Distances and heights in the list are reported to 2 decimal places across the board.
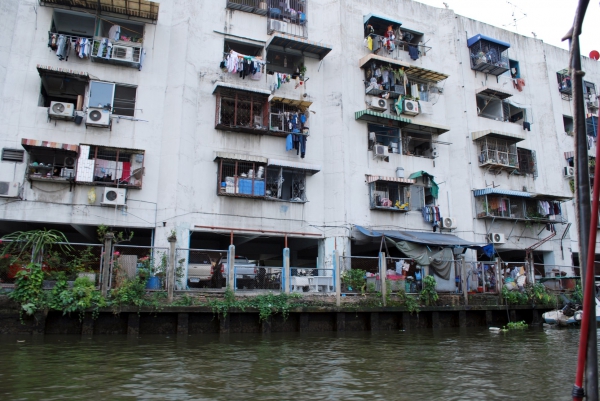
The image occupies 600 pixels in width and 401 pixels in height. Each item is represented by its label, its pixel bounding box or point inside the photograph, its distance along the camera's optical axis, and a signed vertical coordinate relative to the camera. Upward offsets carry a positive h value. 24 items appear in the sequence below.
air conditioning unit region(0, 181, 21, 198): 18.05 +3.62
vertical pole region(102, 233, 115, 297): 15.21 +0.87
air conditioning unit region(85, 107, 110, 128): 19.62 +6.82
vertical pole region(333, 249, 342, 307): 17.59 +0.16
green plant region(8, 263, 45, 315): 14.22 -0.06
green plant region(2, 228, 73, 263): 14.89 +1.35
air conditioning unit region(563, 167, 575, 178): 30.44 +7.44
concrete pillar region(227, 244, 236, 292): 16.58 +0.68
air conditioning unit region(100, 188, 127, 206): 19.16 +3.57
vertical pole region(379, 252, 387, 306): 18.41 +0.61
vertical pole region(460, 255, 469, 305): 20.18 +0.40
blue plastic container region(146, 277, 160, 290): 16.34 +0.16
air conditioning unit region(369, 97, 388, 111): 24.78 +9.44
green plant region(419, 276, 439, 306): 19.12 -0.07
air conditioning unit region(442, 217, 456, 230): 25.09 +3.47
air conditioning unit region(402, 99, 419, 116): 25.06 +9.37
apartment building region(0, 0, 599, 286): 19.58 +7.44
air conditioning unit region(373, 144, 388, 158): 24.16 +6.89
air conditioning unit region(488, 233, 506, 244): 26.33 +2.85
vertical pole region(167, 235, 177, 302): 15.91 +0.60
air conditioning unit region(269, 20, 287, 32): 23.62 +12.73
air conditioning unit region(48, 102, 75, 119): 19.16 +6.96
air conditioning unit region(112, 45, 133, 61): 20.47 +9.84
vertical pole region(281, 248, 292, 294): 17.41 +0.50
